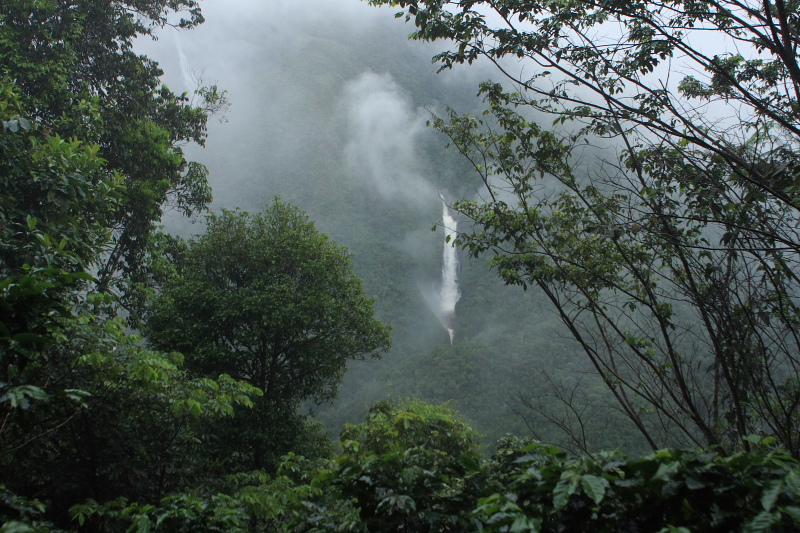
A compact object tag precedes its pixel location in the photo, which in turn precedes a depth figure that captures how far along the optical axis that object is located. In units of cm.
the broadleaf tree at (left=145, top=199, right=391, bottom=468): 823
